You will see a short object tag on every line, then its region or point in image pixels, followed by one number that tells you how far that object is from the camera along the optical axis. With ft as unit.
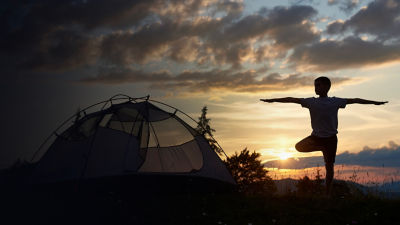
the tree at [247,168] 98.22
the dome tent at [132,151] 39.34
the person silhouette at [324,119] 31.76
